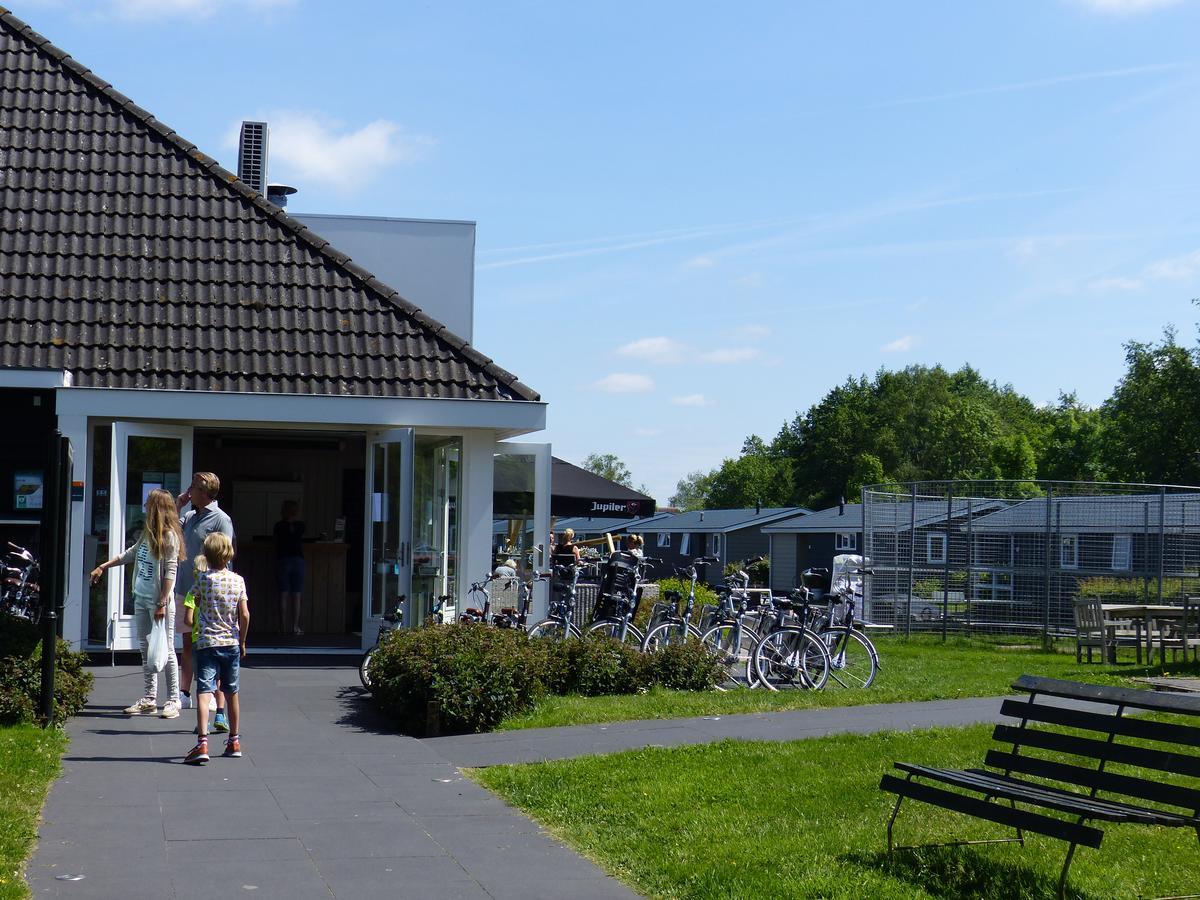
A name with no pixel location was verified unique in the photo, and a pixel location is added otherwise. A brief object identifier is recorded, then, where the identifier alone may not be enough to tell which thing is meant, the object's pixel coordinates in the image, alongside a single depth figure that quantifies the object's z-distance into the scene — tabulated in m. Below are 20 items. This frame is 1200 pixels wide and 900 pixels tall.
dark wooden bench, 5.62
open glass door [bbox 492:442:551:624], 16.31
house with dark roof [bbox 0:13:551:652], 14.31
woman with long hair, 10.28
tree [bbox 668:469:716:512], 156.12
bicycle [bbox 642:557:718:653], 13.94
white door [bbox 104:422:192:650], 14.19
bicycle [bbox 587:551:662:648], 14.32
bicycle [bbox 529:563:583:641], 13.80
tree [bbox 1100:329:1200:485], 60.44
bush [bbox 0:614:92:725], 9.65
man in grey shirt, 10.22
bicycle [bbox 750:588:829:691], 13.30
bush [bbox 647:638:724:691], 12.70
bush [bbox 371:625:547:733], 10.39
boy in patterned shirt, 9.14
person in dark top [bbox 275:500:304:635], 17.30
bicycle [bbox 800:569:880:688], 13.94
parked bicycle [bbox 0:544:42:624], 14.08
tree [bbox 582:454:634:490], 169.38
